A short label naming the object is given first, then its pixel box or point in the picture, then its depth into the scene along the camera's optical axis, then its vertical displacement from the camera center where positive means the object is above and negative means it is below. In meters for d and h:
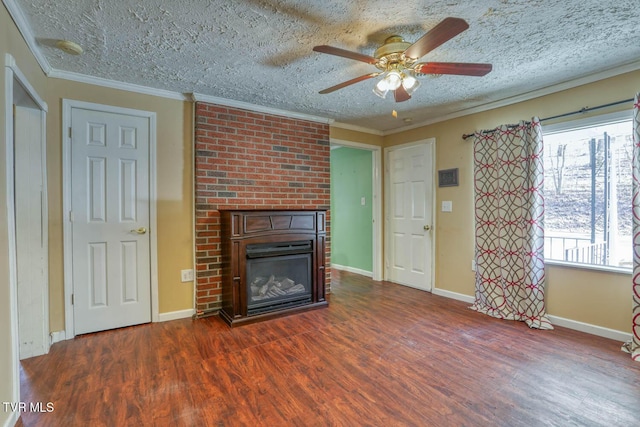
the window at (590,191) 2.51 +0.17
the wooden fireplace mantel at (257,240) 2.89 -0.29
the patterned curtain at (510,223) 2.86 -0.12
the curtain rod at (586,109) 2.44 +0.86
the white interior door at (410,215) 3.96 -0.05
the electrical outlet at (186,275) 3.05 -0.63
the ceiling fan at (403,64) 1.65 +0.90
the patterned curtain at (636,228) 2.29 -0.13
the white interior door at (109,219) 2.62 -0.07
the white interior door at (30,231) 2.19 -0.14
